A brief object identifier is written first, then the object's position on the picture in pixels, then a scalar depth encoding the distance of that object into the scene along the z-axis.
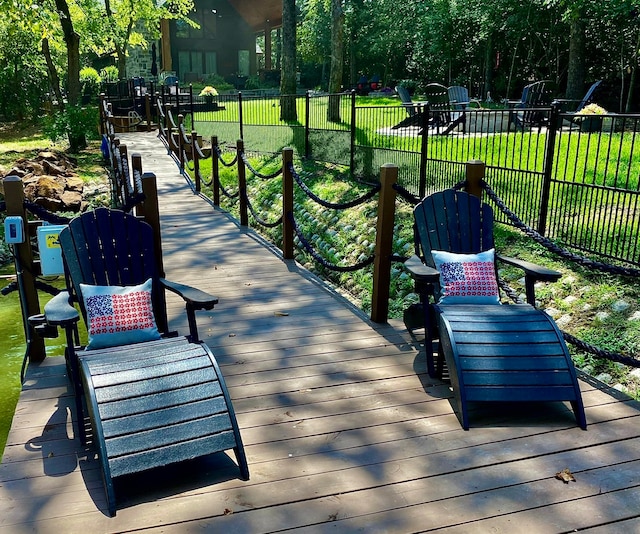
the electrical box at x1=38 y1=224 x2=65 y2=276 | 3.90
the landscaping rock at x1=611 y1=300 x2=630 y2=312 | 5.00
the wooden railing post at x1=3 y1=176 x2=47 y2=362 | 3.98
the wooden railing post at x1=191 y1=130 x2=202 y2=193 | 11.66
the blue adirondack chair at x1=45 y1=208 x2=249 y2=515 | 2.81
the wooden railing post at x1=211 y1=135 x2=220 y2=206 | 9.91
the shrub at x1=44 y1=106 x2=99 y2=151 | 17.78
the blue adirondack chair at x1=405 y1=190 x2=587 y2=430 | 3.39
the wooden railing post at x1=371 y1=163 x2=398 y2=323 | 4.70
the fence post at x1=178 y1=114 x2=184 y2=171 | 13.92
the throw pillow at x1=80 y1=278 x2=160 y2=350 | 3.53
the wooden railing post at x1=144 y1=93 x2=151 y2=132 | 19.52
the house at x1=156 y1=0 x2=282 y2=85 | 33.94
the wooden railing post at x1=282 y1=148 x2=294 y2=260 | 6.68
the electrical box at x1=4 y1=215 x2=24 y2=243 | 3.86
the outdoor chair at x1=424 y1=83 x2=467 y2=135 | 11.18
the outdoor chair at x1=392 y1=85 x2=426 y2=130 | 9.85
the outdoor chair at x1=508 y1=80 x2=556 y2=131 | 10.95
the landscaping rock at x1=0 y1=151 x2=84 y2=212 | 11.91
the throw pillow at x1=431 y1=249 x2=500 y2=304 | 4.10
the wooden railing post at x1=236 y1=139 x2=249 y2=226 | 8.55
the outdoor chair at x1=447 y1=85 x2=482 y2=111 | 14.05
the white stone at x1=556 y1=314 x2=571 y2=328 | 5.16
